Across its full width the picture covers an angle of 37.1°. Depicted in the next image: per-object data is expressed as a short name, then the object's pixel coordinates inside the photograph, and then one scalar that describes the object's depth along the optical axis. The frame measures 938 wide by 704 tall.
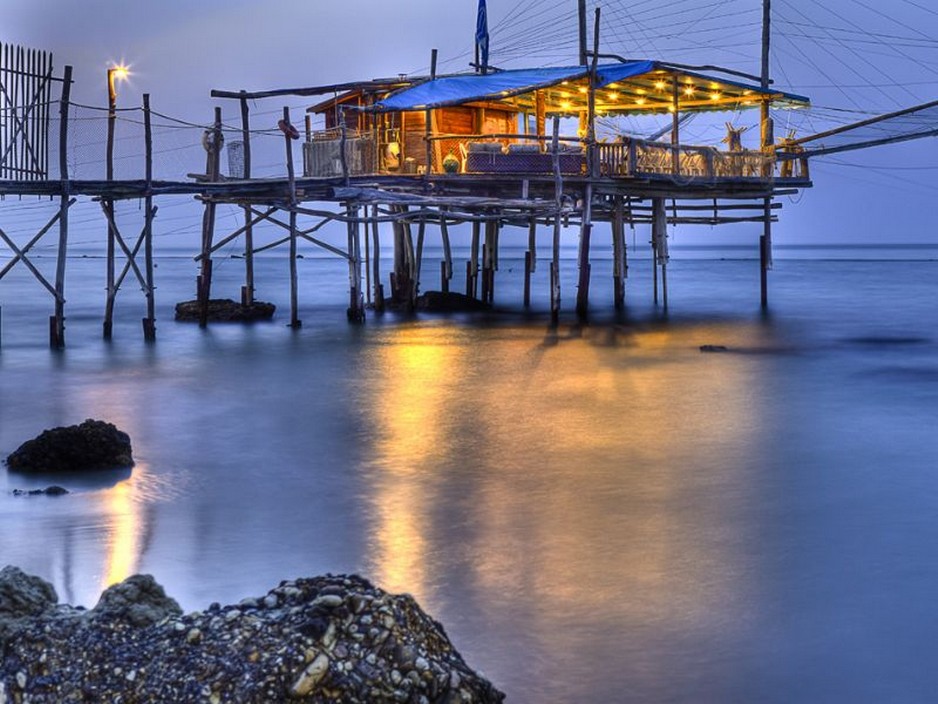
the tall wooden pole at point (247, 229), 30.14
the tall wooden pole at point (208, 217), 29.12
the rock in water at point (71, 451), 13.32
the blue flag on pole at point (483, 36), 31.33
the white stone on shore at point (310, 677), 5.70
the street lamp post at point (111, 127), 25.16
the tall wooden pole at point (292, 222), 26.08
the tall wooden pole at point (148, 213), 25.25
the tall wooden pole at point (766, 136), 32.97
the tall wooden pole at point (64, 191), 22.73
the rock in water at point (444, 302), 34.72
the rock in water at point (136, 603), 6.35
